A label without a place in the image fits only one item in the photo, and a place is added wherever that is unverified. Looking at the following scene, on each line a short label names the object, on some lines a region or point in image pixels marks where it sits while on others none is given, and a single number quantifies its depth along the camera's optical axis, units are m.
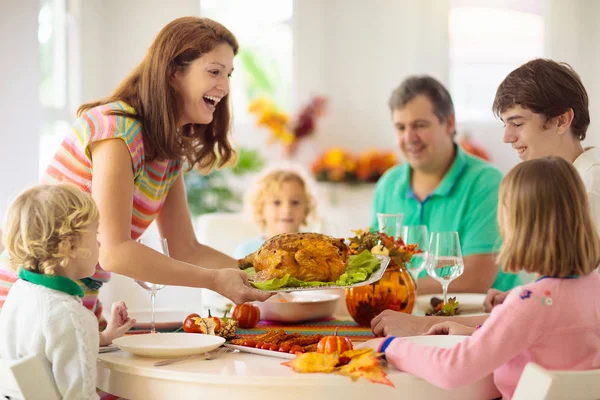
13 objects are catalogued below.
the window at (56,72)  4.12
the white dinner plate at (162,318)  2.17
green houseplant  5.22
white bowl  2.18
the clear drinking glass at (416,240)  2.35
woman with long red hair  1.94
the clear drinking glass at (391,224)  2.32
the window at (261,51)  5.66
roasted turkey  1.93
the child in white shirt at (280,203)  3.71
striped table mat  2.01
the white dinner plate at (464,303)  2.32
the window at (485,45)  5.20
